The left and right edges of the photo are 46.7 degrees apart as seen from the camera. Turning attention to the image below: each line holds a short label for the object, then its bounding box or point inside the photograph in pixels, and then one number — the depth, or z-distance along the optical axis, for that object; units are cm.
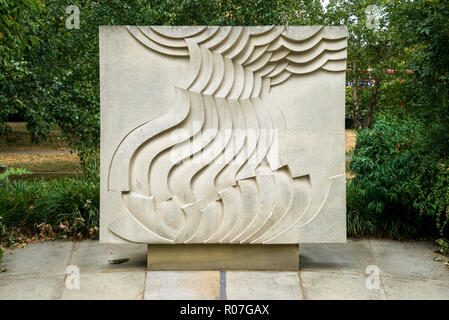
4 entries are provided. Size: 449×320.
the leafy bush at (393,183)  646
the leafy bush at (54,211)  681
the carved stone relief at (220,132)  531
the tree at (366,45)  1152
